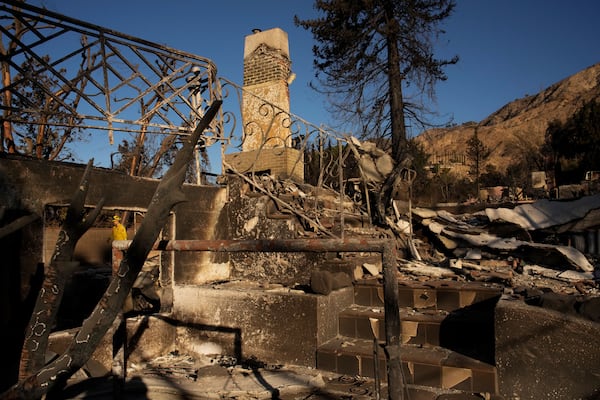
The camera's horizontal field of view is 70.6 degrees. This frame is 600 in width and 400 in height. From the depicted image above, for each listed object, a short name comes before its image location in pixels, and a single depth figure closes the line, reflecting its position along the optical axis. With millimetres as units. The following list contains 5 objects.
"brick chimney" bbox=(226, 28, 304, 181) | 7977
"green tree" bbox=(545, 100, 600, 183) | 22797
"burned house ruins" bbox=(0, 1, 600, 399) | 3736
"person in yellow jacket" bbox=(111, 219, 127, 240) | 9055
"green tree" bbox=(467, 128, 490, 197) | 31272
